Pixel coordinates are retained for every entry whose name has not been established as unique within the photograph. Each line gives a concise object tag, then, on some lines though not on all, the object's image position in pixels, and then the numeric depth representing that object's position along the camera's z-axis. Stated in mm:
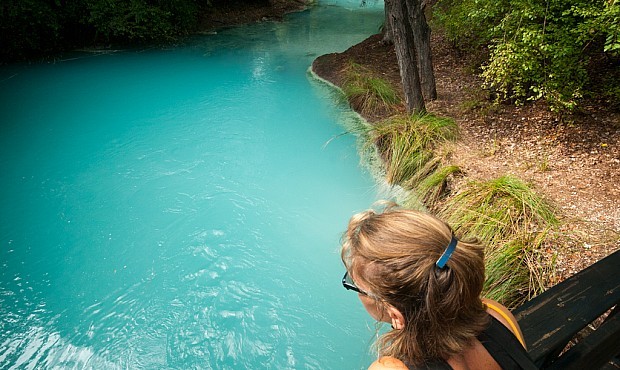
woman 777
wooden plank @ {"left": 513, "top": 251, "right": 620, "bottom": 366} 963
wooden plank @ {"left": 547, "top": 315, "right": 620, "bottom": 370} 950
